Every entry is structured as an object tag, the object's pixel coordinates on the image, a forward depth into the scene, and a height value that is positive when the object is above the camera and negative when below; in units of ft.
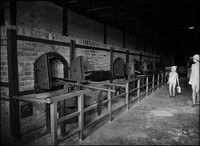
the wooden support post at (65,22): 14.63 +4.44
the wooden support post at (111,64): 22.25 +0.64
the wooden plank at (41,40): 10.81 +2.22
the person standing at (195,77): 18.15 -1.07
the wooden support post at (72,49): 14.91 +1.89
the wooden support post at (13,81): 10.14 -0.82
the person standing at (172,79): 22.77 -1.60
